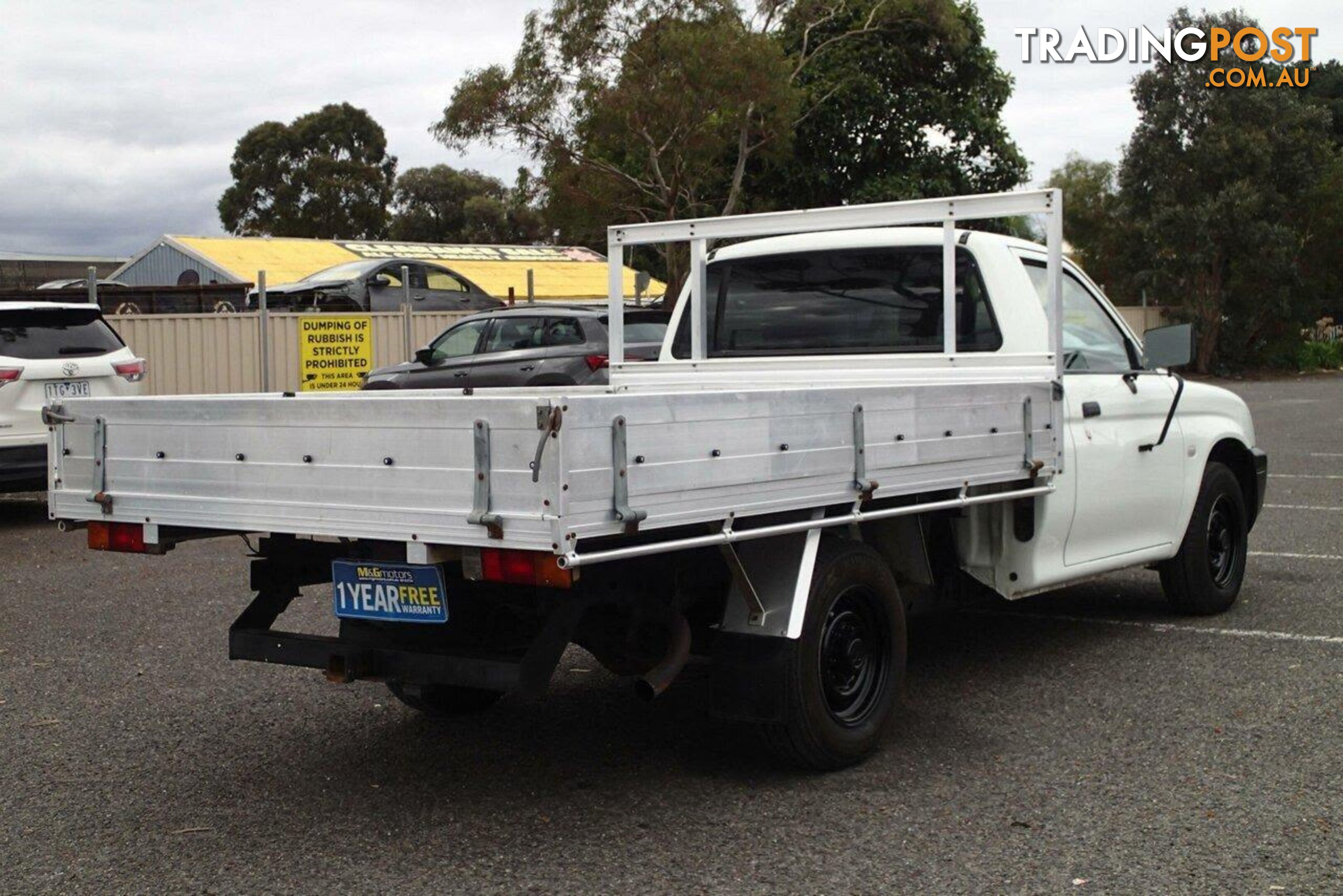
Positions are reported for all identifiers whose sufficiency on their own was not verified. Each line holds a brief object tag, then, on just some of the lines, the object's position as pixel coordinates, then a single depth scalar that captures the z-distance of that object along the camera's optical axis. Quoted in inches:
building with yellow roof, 1357.0
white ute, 159.8
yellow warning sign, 727.7
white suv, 415.2
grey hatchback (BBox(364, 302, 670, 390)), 584.1
